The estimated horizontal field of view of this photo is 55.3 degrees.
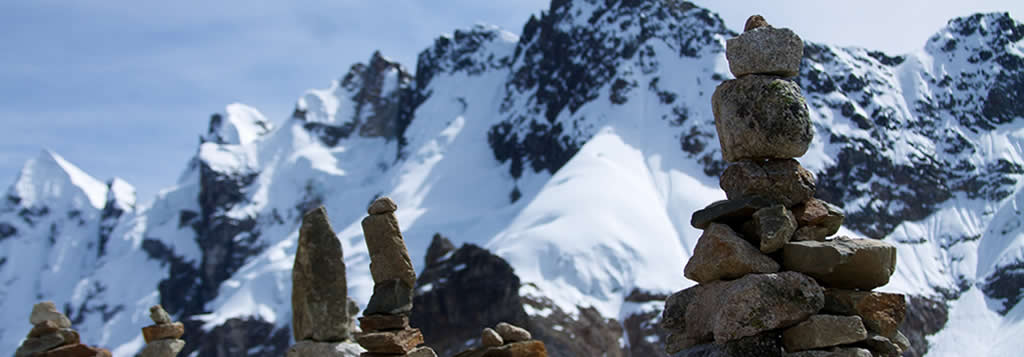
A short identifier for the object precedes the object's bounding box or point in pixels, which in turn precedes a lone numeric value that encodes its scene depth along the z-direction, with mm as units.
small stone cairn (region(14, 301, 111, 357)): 17906
